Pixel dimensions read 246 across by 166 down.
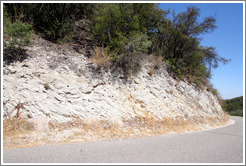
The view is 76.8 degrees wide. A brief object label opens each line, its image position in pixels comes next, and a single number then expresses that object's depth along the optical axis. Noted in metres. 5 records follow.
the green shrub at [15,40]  6.77
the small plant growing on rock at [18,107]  5.45
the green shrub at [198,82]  12.85
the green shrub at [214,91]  16.02
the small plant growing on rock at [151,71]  10.09
